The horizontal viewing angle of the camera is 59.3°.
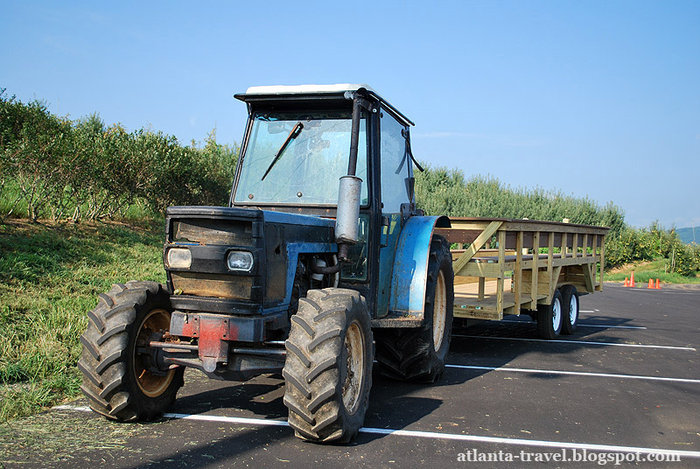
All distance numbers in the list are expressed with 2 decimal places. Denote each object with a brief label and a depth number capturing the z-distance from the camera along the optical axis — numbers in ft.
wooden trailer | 27.09
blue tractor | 14.52
